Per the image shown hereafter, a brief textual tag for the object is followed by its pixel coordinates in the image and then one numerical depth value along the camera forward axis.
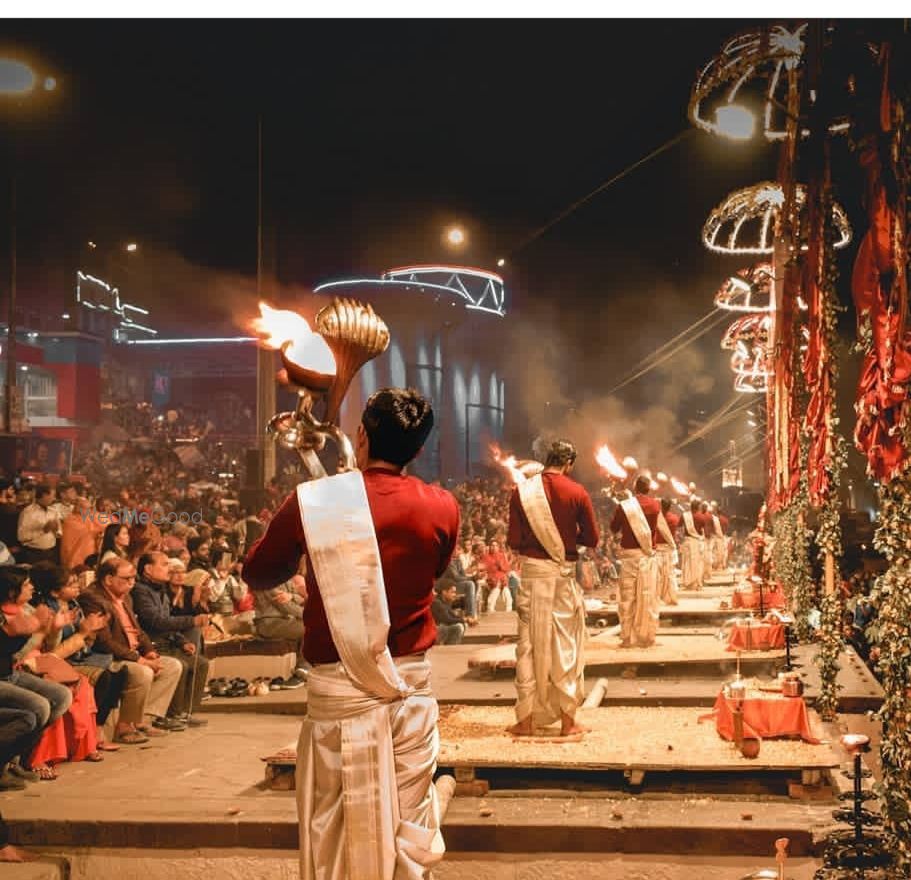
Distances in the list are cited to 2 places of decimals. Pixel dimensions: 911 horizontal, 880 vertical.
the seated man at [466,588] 15.99
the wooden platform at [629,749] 6.91
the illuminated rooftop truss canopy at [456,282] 41.06
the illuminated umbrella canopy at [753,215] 14.50
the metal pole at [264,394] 15.00
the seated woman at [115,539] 11.34
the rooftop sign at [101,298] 45.47
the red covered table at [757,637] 11.27
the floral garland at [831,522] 8.97
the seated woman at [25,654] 7.26
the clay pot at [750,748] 7.02
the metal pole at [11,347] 16.84
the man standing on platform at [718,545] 27.23
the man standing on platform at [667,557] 15.26
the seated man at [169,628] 9.38
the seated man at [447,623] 14.24
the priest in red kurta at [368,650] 3.61
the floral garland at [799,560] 11.16
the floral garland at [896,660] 5.11
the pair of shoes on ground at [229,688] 10.71
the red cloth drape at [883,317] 5.13
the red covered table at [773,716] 7.54
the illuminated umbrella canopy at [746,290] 17.88
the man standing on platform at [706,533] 23.19
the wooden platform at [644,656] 10.91
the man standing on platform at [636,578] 12.25
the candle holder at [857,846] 5.21
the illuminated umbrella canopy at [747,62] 11.30
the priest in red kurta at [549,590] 7.75
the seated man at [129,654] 8.67
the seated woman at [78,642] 8.13
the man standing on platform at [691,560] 22.27
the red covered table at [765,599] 14.87
